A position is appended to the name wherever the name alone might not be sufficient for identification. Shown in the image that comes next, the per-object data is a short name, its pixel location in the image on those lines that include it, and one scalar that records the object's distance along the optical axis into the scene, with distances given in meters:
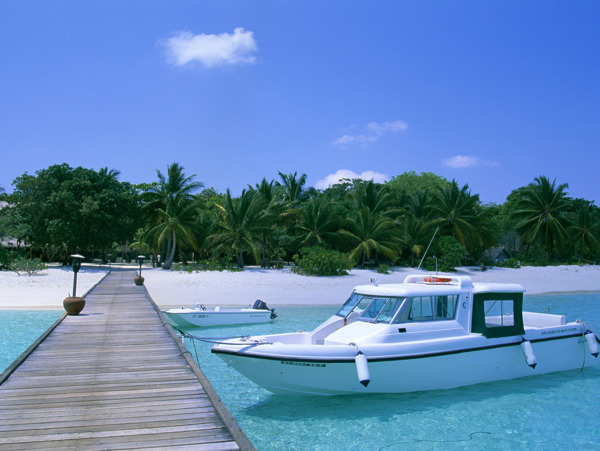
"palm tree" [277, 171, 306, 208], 46.50
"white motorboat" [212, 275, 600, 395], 8.20
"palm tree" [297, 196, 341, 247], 36.47
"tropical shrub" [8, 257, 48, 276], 27.36
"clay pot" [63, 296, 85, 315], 12.34
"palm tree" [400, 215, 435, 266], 38.84
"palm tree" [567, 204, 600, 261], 47.41
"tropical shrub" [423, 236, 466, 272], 36.19
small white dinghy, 16.38
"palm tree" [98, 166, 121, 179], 38.42
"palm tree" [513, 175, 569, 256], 45.44
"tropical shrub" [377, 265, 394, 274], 33.19
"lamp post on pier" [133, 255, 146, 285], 22.07
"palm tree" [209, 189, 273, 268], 33.44
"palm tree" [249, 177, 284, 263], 34.72
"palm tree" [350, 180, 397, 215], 40.31
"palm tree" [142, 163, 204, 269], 34.91
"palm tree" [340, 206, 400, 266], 35.16
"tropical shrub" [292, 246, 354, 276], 29.67
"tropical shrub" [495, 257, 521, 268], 39.78
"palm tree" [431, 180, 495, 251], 39.41
